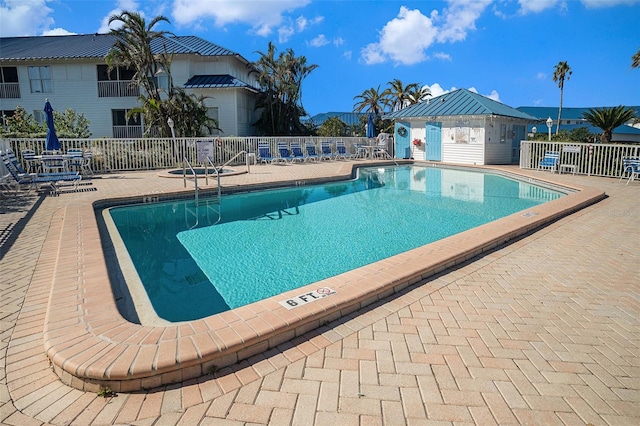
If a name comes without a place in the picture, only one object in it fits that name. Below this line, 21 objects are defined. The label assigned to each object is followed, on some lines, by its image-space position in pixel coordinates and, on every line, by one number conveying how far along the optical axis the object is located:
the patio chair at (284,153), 17.23
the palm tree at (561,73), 39.91
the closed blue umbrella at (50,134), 11.09
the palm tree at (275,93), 24.66
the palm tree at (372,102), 34.00
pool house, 17.84
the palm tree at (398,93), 33.12
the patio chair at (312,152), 18.62
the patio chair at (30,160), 10.77
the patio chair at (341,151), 19.92
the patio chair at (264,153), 16.73
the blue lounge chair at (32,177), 8.66
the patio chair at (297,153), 17.78
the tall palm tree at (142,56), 16.58
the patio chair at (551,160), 14.40
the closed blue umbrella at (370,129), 22.66
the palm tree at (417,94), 33.19
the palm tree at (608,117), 17.09
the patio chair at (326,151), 19.12
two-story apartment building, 21.45
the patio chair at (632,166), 11.71
